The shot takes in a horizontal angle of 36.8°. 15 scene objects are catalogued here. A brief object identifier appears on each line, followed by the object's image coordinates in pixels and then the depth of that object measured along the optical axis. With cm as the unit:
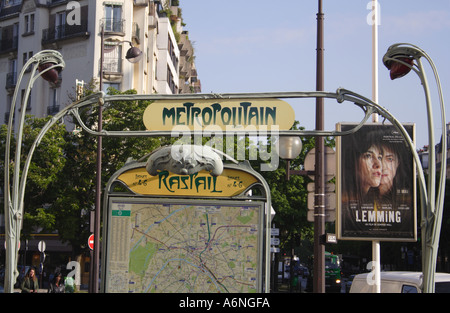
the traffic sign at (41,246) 3154
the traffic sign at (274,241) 3322
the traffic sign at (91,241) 2453
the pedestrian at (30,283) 2150
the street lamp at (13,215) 1002
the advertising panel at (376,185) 1186
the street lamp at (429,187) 937
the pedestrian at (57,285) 2610
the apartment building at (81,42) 4562
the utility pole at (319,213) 1408
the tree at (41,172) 3203
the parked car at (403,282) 1217
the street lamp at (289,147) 1316
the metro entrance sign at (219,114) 963
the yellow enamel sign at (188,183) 997
